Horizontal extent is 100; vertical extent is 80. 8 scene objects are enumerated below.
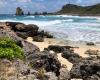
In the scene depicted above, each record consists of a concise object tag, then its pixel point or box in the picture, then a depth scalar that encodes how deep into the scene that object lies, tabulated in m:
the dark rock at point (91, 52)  7.81
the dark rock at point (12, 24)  13.16
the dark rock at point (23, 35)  11.33
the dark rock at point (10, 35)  5.46
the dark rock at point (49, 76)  4.03
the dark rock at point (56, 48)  7.96
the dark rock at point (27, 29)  12.62
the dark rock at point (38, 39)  10.39
